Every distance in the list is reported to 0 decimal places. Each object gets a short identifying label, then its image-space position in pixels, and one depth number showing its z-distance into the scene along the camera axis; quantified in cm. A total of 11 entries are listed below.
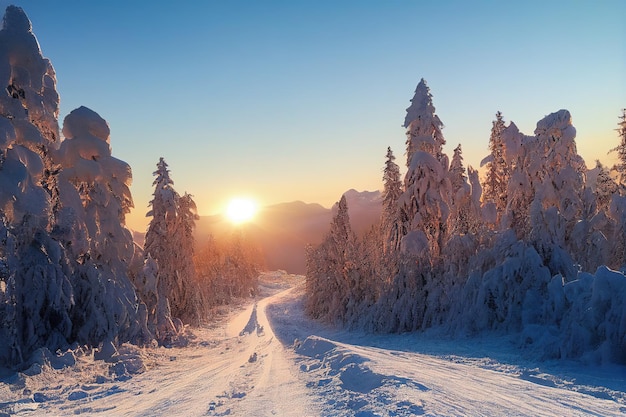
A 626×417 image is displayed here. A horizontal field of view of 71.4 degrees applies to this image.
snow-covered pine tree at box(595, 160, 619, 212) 2897
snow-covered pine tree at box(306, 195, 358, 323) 3019
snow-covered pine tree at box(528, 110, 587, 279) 2336
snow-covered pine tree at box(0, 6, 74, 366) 1259
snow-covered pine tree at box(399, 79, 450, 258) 2388
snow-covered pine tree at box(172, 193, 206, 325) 2975
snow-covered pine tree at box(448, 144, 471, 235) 2383
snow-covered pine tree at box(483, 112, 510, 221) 3692
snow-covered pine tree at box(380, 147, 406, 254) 3806
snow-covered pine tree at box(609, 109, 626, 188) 2770
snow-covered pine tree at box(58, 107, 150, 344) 1541
